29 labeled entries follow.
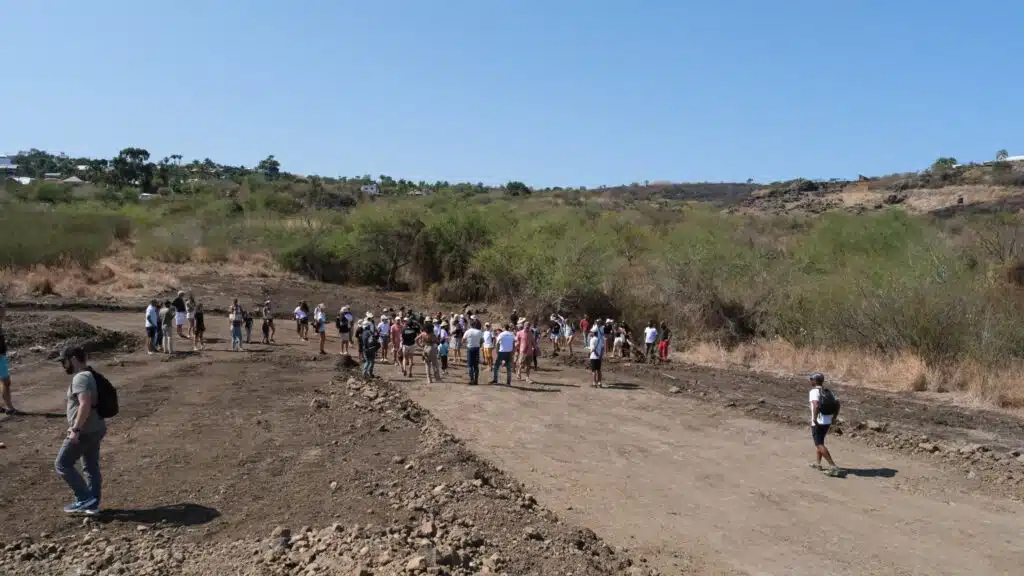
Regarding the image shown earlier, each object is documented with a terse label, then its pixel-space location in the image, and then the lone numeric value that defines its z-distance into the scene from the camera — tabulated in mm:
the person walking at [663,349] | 25625
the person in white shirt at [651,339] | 25641
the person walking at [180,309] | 23875
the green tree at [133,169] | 96125
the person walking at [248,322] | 24875
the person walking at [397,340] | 21953
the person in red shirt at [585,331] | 28223
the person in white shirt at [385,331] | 23062
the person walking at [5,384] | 13003
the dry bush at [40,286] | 33481
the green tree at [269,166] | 152088
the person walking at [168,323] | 21688
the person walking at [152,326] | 21547
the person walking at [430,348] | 18891
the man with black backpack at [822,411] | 12070
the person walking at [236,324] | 23172
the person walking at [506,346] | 19000
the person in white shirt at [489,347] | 21391
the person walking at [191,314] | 23756
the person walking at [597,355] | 19859
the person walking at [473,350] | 19125
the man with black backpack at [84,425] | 8164
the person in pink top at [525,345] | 20547
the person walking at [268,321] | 25422
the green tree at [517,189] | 107600
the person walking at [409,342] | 19891
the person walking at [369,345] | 19047
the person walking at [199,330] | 22680
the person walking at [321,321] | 24188
